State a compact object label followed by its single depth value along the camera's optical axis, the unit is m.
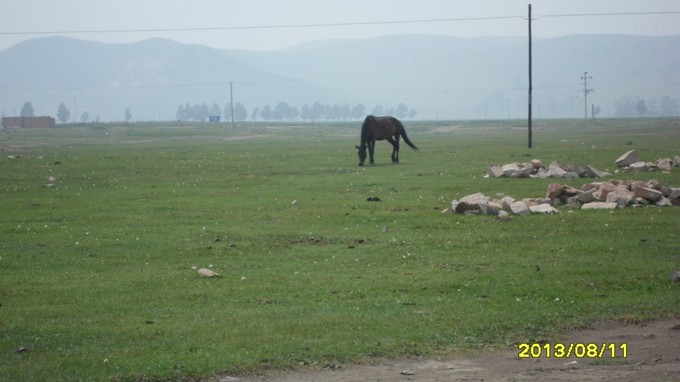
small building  175.88
